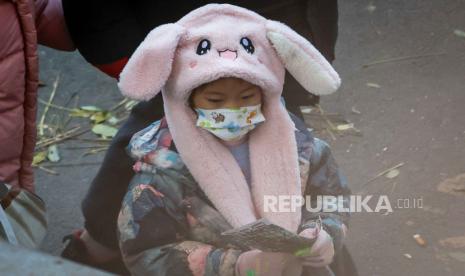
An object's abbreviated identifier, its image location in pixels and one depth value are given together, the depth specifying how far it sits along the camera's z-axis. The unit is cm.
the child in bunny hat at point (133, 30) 436
